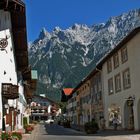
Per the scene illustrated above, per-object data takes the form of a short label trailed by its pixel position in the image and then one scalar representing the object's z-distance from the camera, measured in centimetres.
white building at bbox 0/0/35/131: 1946
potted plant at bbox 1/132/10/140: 1393
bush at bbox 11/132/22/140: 1489
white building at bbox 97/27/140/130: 2663
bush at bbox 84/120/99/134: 2783
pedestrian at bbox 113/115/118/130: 3137
